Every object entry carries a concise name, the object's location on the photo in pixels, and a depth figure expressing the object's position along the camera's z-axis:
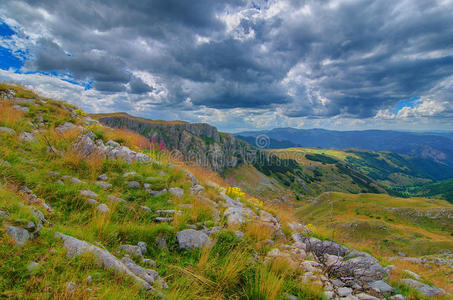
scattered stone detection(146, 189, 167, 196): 7.15
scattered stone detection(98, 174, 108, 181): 7.27
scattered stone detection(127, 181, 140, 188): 7.28
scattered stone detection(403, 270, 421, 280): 6.91
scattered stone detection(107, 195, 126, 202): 5.92
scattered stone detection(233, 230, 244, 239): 5.47
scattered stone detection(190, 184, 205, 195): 8.04
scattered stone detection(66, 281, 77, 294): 2.46
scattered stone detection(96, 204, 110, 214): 5.05
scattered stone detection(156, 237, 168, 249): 4.71
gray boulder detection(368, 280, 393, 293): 5.09
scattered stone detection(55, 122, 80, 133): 10.82
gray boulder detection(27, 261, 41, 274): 2.62
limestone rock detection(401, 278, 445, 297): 5.70
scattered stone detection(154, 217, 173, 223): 5.53
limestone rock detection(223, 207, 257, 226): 6.44
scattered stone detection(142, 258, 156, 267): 3.98
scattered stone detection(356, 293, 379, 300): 4.18
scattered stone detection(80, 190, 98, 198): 5.54
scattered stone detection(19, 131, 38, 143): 8.14
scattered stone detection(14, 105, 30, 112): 11.66
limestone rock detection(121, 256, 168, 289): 3.37
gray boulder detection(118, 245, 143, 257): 4.08
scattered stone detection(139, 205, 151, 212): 5.91
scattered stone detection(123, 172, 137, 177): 7.72
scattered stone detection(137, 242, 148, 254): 4.35
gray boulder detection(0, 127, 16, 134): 8.20
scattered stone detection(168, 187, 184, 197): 7.36
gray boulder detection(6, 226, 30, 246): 2.99
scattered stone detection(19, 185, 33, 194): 4.86
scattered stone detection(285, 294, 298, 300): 3.91
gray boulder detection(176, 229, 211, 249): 4.78
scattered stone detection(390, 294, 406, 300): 4.86
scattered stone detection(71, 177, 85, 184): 6.24
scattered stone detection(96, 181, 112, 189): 6.67
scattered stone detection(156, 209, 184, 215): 5.96
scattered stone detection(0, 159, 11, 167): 5.67
